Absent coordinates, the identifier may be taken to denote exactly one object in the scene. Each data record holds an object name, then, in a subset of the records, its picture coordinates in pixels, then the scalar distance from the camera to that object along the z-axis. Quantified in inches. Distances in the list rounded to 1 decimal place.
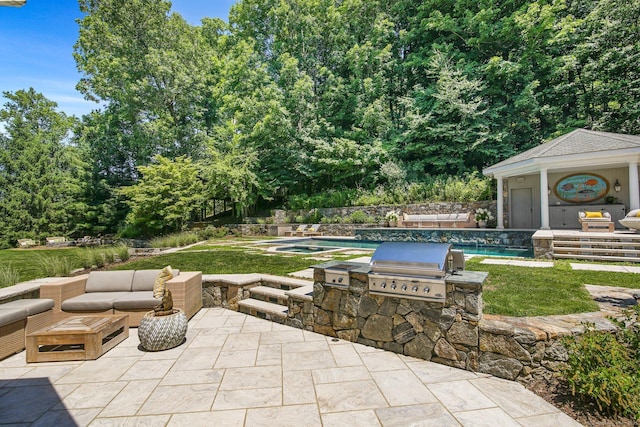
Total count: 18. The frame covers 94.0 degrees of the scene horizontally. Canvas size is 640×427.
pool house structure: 293.3
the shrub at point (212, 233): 599.8
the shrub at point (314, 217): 671.1
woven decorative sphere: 132.7
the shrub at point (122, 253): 347.6
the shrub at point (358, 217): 597.3
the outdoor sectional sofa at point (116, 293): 152.2
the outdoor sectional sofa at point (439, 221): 503.8
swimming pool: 367.7
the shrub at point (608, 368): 81.0
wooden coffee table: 122.4
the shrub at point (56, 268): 236.8
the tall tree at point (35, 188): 719.1
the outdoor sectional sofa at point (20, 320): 126.8
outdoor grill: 112.5
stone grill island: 109.7
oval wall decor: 437.7
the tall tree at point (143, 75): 778.8
